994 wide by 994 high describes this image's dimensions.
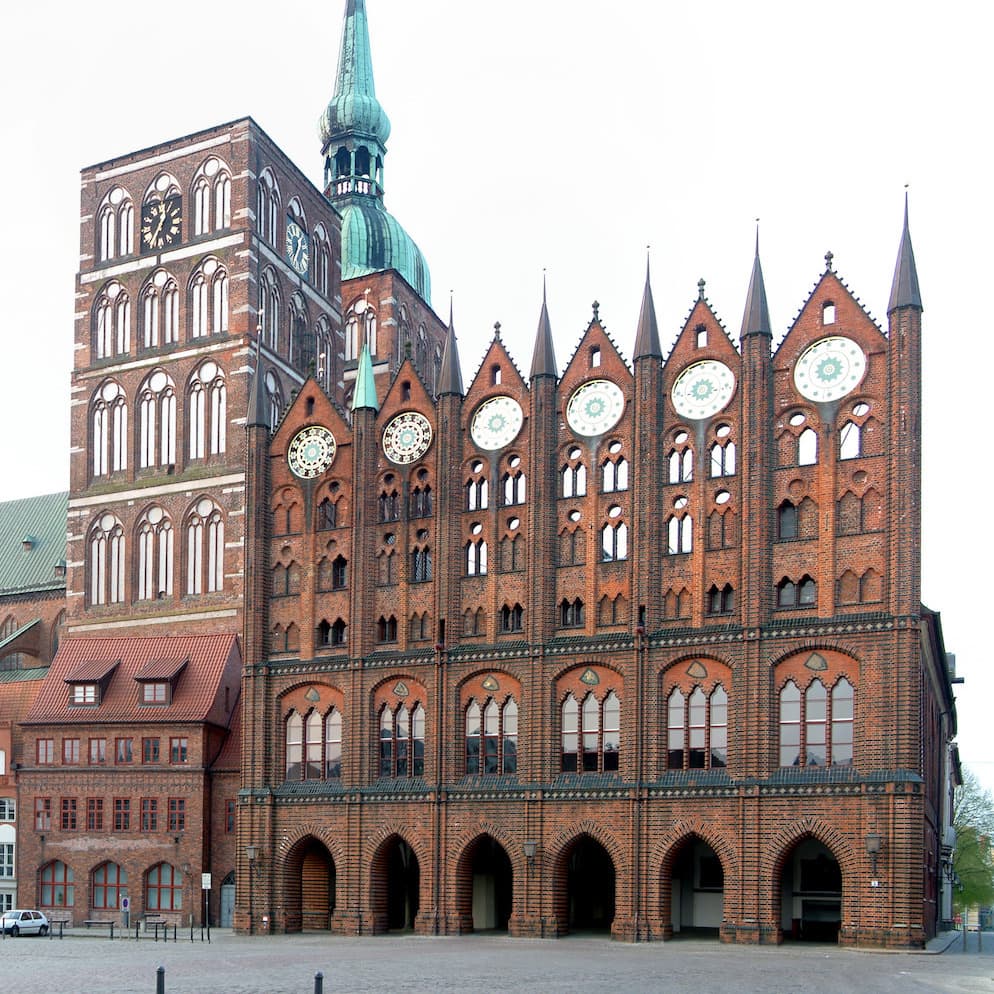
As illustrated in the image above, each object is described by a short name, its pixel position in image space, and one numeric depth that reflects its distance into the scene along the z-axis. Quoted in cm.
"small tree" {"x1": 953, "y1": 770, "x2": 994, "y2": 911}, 11019
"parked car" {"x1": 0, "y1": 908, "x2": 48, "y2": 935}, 6131
